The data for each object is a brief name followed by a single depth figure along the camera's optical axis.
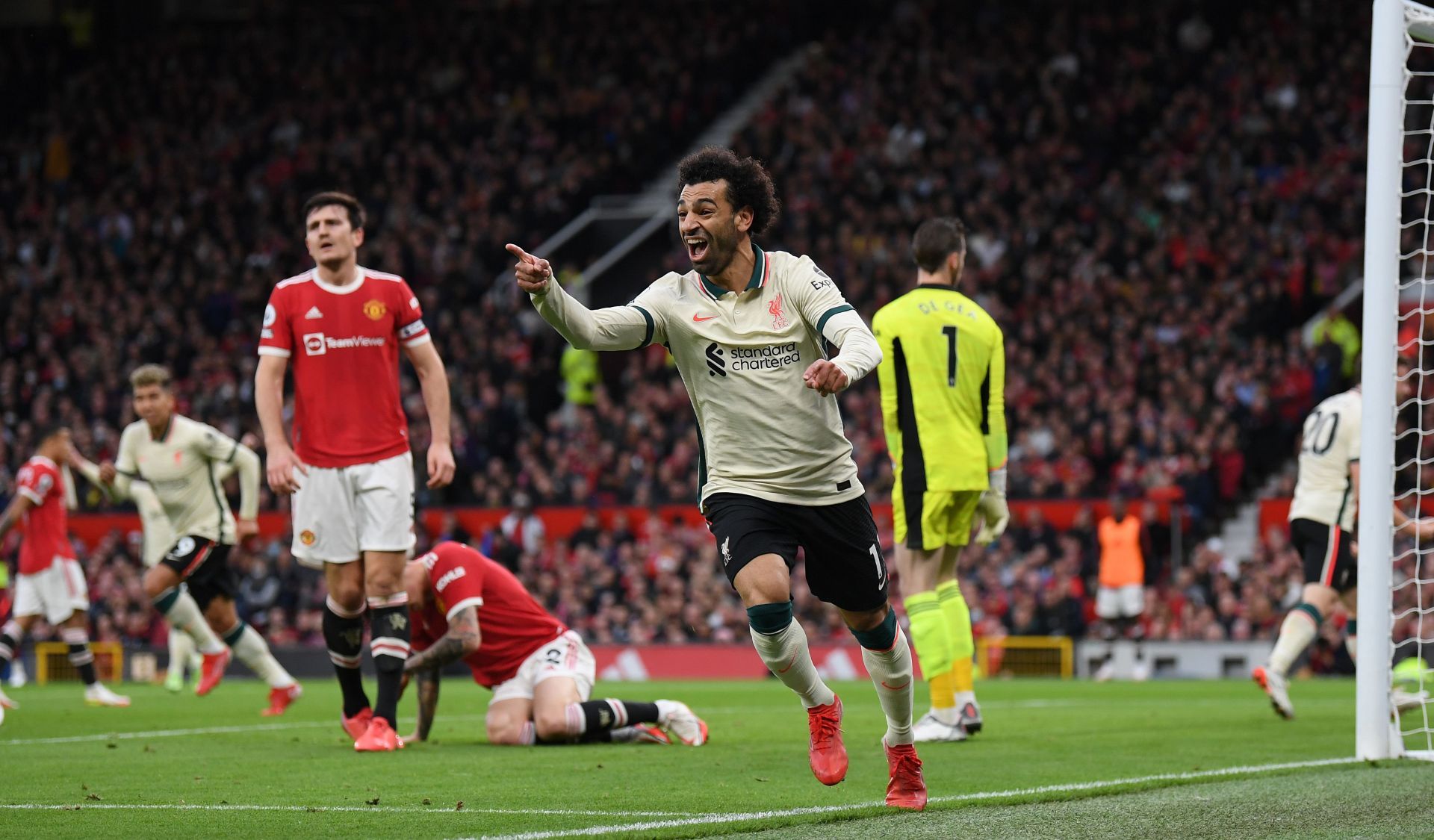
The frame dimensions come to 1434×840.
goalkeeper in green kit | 19.25
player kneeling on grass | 18.89
